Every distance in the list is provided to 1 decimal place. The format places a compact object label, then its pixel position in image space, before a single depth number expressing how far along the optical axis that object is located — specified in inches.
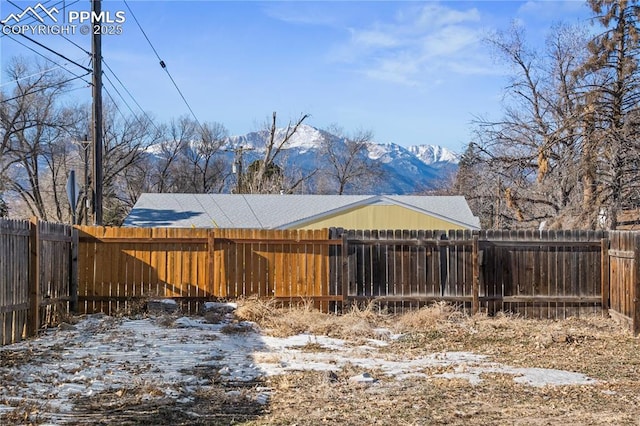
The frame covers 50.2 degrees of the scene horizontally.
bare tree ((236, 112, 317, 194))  1531.7
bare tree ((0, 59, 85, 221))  1448.1
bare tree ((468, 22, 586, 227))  712.4
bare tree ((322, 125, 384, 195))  2313.0
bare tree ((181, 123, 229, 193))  2016.5
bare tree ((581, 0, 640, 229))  671.1
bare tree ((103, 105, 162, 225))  1621.6
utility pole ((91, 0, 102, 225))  594.5
